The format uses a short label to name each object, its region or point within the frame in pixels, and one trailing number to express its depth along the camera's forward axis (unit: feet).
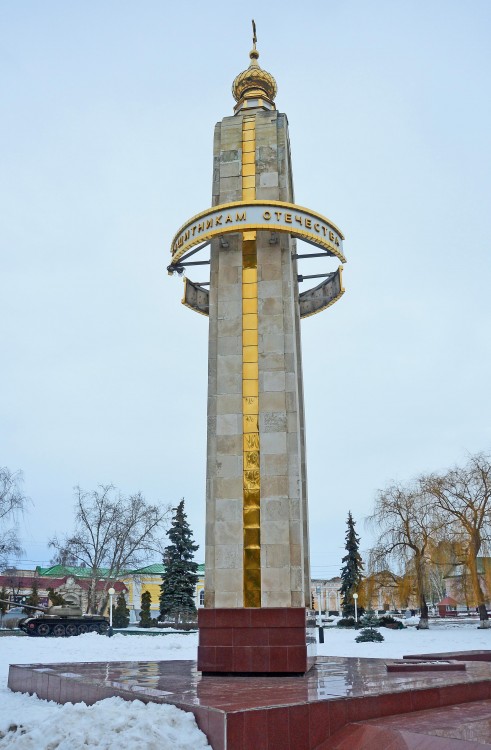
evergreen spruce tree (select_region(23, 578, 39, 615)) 145.08
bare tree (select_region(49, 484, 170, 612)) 148.36
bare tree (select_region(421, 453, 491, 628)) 107.16
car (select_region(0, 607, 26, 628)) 125.80
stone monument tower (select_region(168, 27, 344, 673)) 37.22
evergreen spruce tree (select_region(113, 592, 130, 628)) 140.00
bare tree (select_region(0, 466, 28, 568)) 115.14
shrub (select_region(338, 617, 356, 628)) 136.34
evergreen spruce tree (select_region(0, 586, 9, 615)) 141.55
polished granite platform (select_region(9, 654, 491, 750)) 22.31
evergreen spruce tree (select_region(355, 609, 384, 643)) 90.48
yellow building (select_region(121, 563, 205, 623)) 202.01
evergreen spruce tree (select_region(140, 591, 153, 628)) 142.53
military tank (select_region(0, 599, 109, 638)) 106.83
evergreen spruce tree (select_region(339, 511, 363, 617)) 169.58
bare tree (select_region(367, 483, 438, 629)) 115.44
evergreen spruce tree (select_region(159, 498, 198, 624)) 144.87
